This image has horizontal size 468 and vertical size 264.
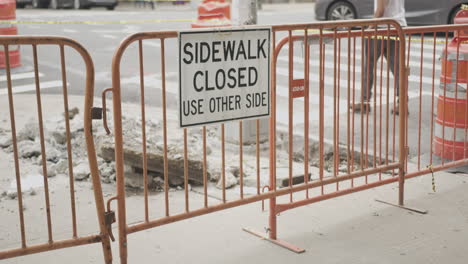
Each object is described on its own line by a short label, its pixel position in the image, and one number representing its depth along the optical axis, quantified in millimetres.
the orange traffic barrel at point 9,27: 12422
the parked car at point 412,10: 16531
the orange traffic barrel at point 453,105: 6539
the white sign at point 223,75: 4320
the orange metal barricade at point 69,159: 3953
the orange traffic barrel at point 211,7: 9070
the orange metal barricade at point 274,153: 4199
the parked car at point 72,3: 28859
